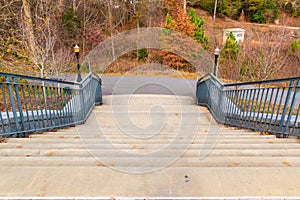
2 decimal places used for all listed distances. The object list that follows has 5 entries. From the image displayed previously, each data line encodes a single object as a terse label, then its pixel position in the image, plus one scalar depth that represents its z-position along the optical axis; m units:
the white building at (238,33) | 18.33
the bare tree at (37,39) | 6.32
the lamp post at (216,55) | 6.67
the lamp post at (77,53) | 7.09
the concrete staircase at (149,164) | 1.41
